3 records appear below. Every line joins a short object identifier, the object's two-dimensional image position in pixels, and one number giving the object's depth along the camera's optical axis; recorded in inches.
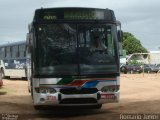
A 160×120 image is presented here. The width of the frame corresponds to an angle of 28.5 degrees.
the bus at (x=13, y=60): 907.2
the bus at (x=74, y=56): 360.6
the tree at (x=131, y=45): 2578.3
